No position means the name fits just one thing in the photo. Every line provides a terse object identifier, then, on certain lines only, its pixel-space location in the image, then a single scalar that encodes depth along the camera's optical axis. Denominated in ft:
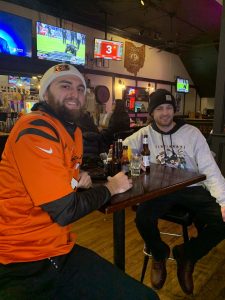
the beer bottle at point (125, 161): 6.19
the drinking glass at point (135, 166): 6.07
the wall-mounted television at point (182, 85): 36.32
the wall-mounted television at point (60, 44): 19.83
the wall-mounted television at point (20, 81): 20.28
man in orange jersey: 3.73
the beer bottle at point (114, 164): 6.02
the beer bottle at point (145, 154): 6.41
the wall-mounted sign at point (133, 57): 29.25
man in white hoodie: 6.49
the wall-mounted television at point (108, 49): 24.09
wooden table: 4.38
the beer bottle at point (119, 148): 6.26
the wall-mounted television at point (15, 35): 18.42
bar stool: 6.35
